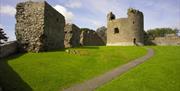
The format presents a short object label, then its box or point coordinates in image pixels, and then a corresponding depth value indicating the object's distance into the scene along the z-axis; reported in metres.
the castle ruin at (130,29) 23.47
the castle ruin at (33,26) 11.10
